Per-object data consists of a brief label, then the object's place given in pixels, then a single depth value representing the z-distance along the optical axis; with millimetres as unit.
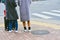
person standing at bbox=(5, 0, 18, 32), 8789
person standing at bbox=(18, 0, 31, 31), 8609
